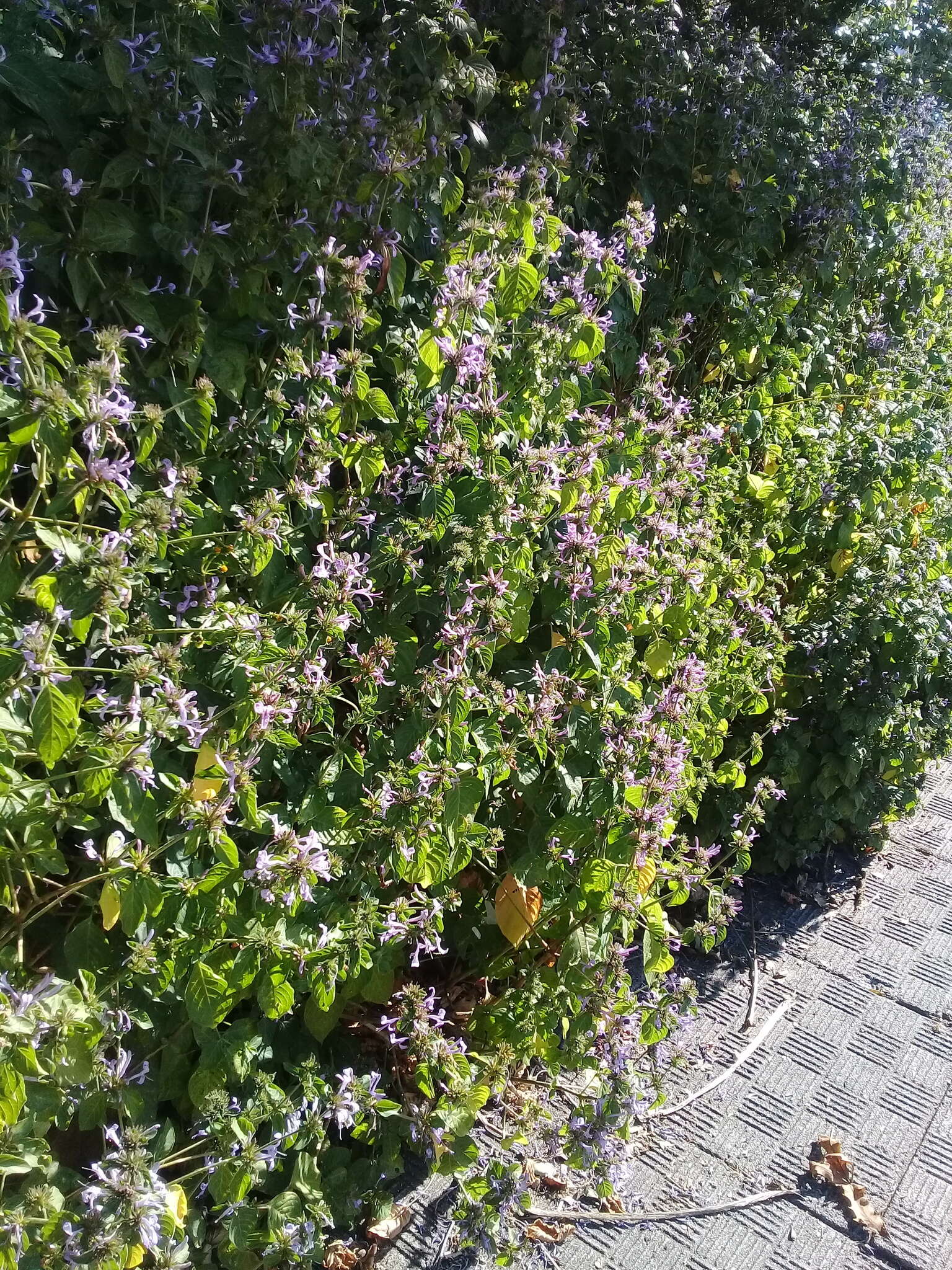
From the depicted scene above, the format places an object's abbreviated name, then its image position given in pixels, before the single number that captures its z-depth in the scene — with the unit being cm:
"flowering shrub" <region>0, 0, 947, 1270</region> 169
